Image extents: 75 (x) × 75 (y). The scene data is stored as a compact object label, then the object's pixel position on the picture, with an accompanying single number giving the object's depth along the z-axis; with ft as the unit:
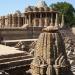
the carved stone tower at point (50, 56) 12.64
